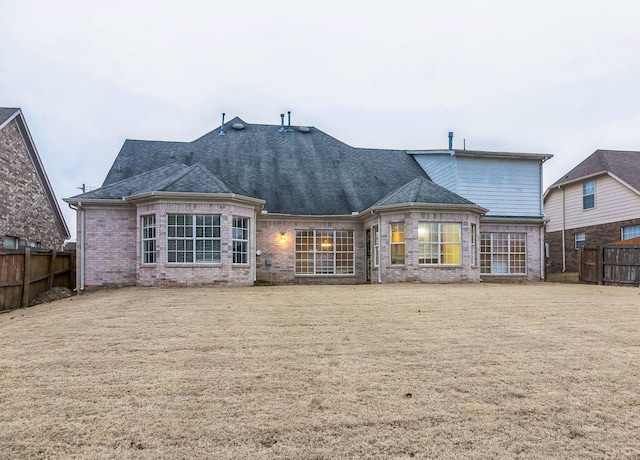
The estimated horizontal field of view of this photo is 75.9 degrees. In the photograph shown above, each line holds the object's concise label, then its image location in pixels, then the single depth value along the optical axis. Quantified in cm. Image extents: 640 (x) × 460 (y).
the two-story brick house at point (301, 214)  1342
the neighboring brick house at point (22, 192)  1709
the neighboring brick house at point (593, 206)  2092
